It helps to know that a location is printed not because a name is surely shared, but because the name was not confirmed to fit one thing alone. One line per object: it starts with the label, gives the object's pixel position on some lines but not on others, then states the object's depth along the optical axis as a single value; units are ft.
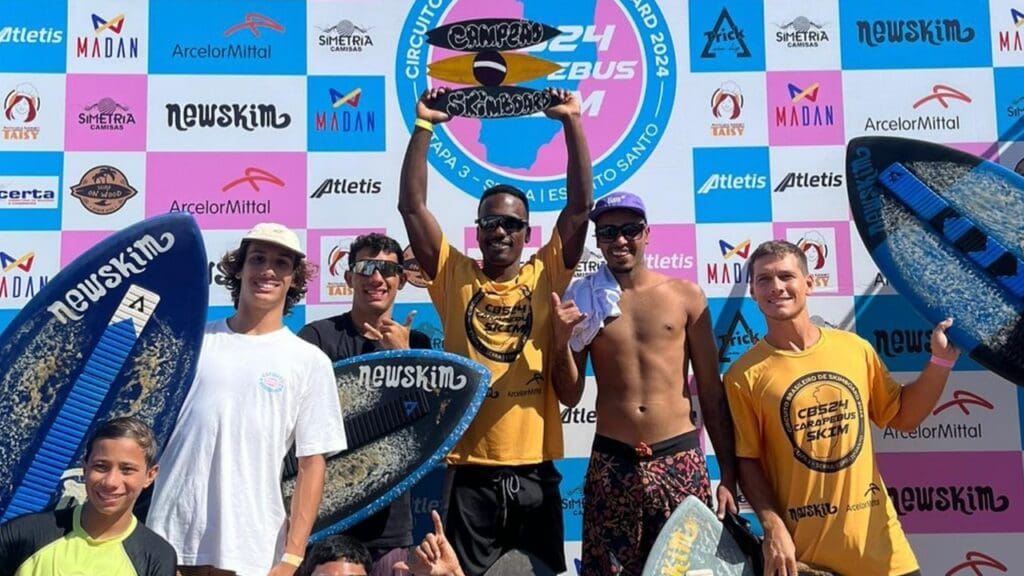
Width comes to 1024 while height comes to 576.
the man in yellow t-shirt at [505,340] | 9.78
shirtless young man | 9.68
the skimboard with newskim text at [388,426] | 10.37
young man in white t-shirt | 8.19
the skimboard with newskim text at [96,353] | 9.82
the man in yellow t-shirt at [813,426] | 9.23
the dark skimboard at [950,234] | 10.94
